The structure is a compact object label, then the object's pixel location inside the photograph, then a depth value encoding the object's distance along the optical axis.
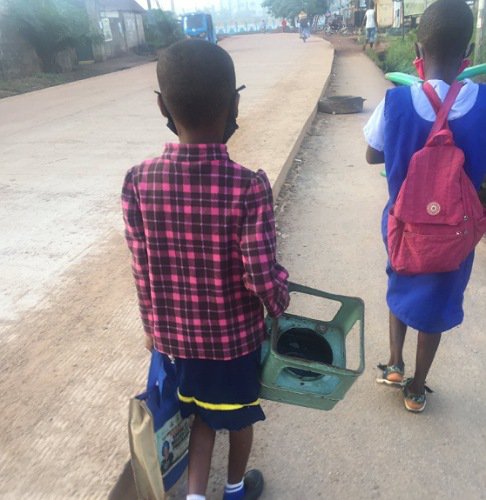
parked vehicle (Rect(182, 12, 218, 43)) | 27.88
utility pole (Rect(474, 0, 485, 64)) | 6.02
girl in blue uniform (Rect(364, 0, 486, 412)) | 1.92
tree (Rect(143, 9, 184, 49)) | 33.47
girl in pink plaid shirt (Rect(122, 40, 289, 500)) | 1.50
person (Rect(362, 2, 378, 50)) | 23.52
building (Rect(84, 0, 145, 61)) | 27.47
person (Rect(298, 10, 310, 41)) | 33.39
